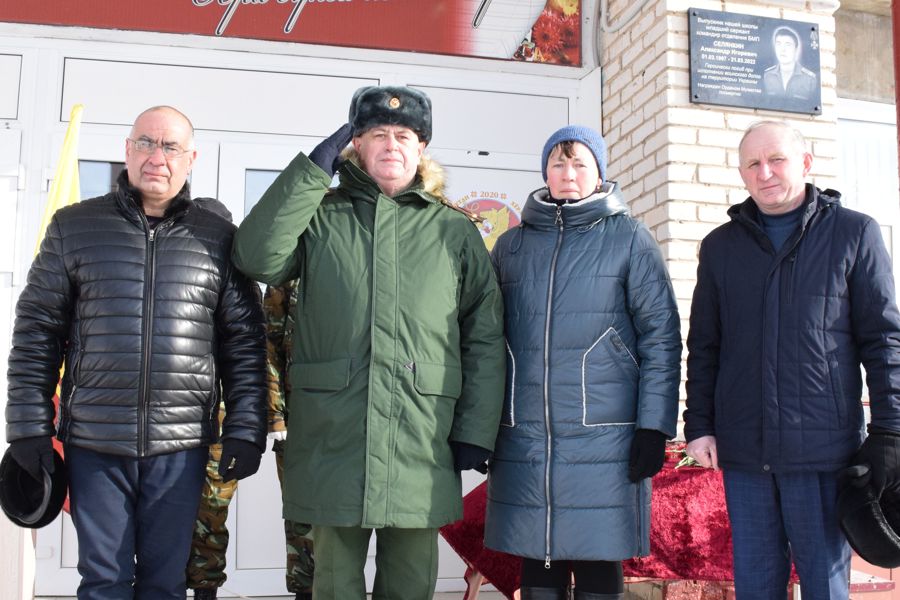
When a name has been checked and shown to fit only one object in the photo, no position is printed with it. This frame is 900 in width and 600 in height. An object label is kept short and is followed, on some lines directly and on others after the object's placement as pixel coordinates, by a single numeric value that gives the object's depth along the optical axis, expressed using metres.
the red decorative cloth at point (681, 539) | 2.96
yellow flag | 3.85
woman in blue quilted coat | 2.44
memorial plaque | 4.15
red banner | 4.44
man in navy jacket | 2.30
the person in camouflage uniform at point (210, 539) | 3.10
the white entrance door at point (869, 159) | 5.61
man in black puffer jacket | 2.21
